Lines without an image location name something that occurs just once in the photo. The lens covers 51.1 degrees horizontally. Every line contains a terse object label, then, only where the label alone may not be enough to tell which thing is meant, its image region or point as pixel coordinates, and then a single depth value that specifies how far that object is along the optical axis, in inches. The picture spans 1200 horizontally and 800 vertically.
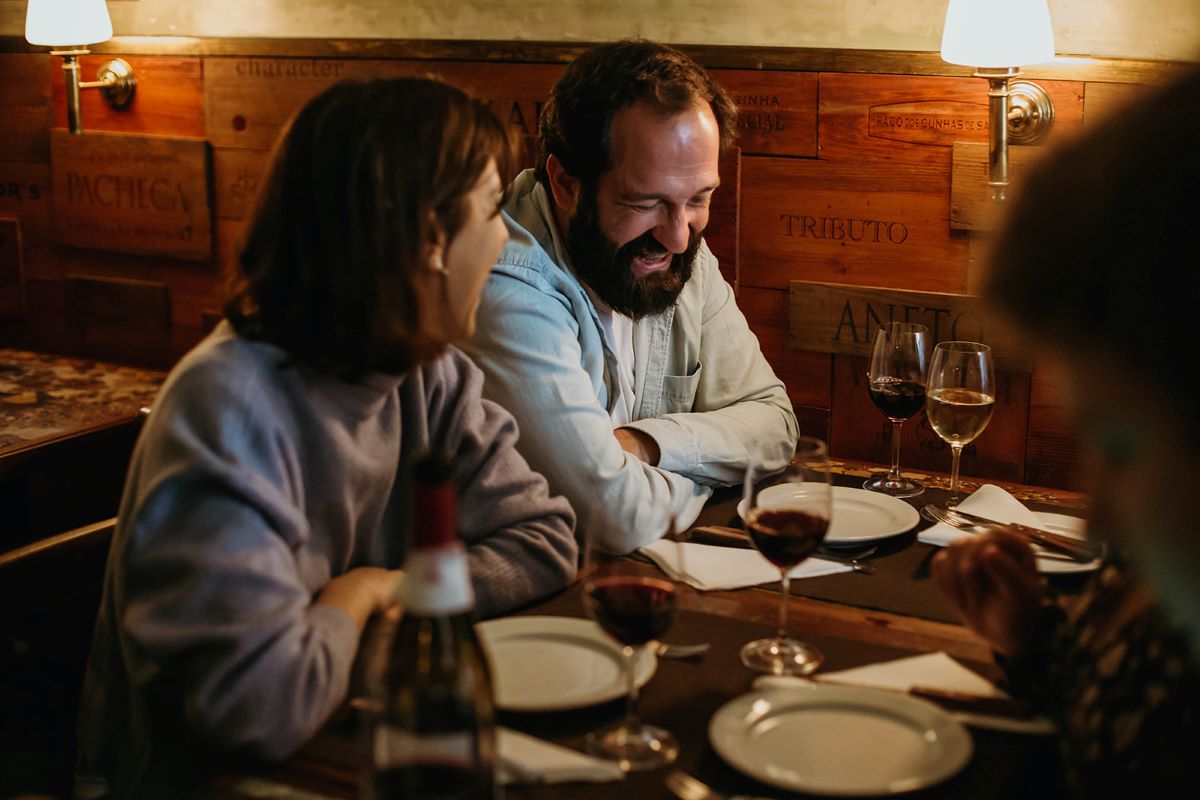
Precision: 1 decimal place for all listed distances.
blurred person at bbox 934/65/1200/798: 34.4
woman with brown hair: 49.1
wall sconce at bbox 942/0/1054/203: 93.2
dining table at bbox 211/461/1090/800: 45.1
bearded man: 78.8
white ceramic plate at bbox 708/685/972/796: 44.4
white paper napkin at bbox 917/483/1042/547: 71.4
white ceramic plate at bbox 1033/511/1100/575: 65.4
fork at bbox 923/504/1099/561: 66.7
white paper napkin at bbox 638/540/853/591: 64.7
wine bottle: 36.8
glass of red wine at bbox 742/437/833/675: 55.9
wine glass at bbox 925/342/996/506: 78.7
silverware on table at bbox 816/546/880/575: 67.2
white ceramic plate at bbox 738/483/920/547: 70.2
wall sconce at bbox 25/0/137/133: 131.6
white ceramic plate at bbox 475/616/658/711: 50.4
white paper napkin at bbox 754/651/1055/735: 51.9
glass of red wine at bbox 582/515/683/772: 47.2
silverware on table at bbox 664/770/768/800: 43.6
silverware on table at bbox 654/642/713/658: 55.1
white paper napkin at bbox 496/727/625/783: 44.8
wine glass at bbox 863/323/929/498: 83.0
